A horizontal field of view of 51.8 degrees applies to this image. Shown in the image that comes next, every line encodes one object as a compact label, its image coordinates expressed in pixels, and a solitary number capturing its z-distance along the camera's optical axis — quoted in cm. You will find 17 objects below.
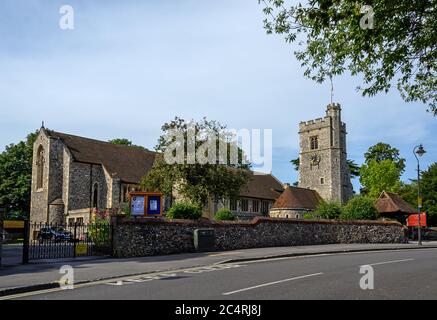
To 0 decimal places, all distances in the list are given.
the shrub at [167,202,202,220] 2361
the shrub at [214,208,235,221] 3244
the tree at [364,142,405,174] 7793
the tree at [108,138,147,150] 7125
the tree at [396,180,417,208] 6669
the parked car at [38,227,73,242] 2180
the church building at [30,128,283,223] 4984
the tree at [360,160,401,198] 6719
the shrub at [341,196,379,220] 3543
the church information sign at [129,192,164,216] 2147
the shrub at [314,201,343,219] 3953
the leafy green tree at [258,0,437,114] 1018
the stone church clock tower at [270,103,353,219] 7069
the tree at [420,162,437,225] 5942
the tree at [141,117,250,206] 3722
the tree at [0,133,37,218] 5919
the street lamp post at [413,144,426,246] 3247
